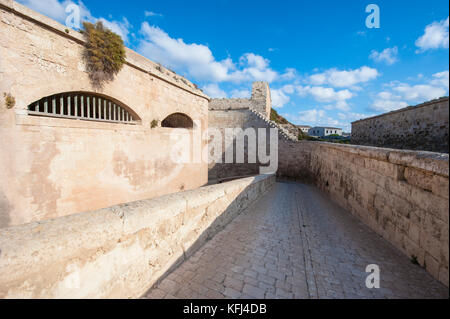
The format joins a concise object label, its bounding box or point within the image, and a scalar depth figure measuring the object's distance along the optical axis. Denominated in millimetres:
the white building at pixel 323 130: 59750
